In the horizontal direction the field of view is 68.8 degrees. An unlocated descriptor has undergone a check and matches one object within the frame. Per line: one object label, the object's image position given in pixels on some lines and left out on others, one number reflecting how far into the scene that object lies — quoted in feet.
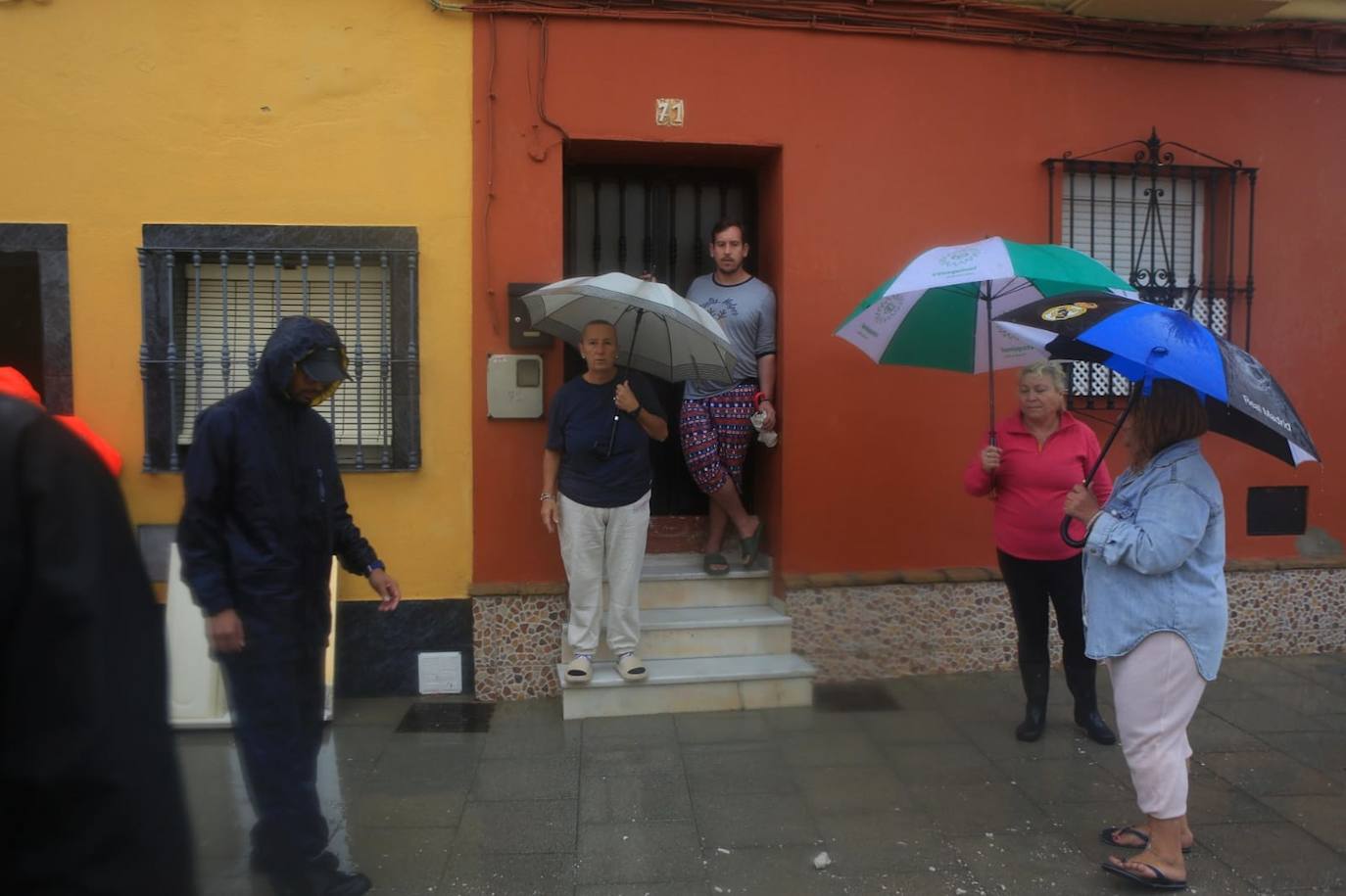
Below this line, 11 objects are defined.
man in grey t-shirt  17.66
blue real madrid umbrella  9.58
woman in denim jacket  10.42
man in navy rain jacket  9.76
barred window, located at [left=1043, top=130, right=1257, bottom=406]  18.84
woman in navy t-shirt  15.70
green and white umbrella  13.91
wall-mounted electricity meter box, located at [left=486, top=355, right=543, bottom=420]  16.83
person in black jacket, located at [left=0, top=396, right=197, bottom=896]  3.80
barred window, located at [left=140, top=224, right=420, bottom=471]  16.38
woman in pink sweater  14.49
